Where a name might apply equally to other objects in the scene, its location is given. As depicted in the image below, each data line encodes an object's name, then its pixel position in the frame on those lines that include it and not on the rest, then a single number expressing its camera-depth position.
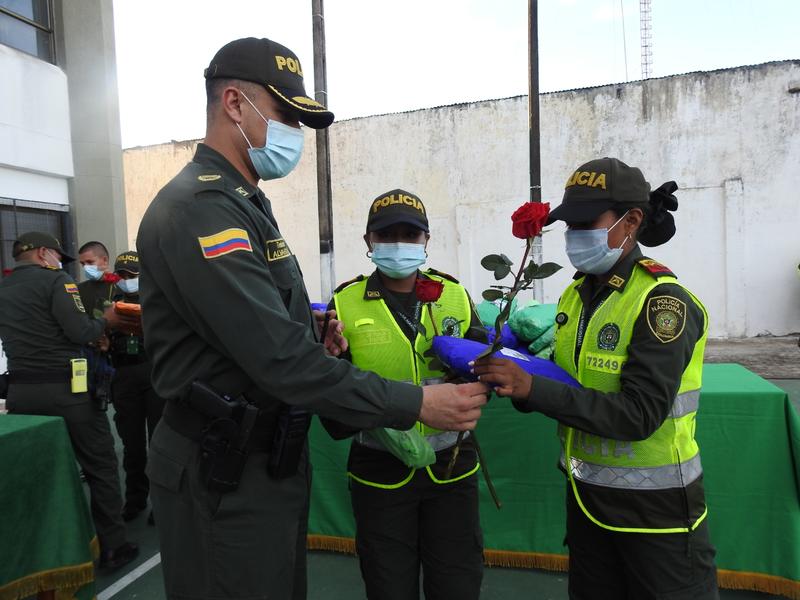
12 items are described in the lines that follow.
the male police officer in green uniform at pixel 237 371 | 1.23
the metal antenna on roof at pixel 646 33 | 17.20
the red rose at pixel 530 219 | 1.38
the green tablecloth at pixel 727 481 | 2.58
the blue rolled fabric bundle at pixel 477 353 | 1.65
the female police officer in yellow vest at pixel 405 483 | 2.11
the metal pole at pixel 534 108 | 8.90
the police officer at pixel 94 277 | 4.43
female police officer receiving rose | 1.52
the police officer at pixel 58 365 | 3.25
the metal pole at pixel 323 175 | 8.59
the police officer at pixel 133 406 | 3.93
